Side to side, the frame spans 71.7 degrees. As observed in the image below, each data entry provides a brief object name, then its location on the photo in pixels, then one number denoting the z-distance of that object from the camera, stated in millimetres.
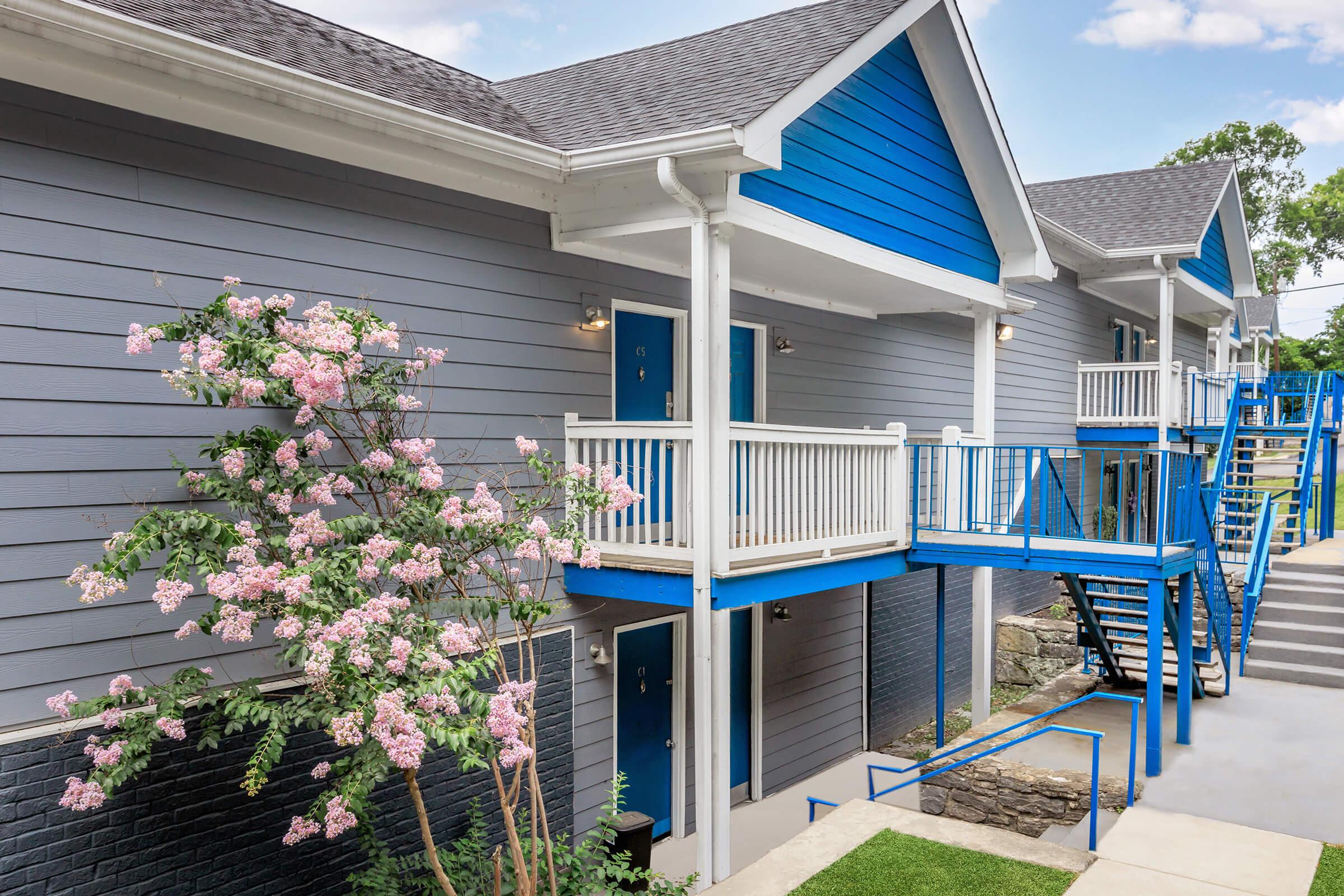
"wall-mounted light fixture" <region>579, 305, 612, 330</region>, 7125
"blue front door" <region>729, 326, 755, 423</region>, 8883
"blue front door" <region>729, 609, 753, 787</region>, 9125
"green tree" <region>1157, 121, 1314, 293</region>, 36562
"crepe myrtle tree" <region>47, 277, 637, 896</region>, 4055
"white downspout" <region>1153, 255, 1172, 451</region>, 13195
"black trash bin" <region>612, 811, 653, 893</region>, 6469
